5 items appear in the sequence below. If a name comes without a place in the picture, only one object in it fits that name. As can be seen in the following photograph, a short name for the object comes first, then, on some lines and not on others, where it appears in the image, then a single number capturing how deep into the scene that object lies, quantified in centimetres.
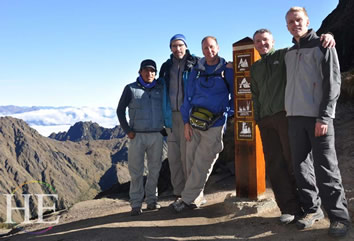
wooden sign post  651
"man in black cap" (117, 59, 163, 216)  705
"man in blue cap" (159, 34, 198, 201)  691
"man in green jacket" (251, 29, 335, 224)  513
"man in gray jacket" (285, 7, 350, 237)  440
